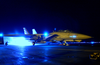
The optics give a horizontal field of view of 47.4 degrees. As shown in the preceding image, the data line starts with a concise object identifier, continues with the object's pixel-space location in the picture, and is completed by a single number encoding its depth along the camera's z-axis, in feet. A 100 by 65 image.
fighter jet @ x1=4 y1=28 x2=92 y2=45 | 86.63
